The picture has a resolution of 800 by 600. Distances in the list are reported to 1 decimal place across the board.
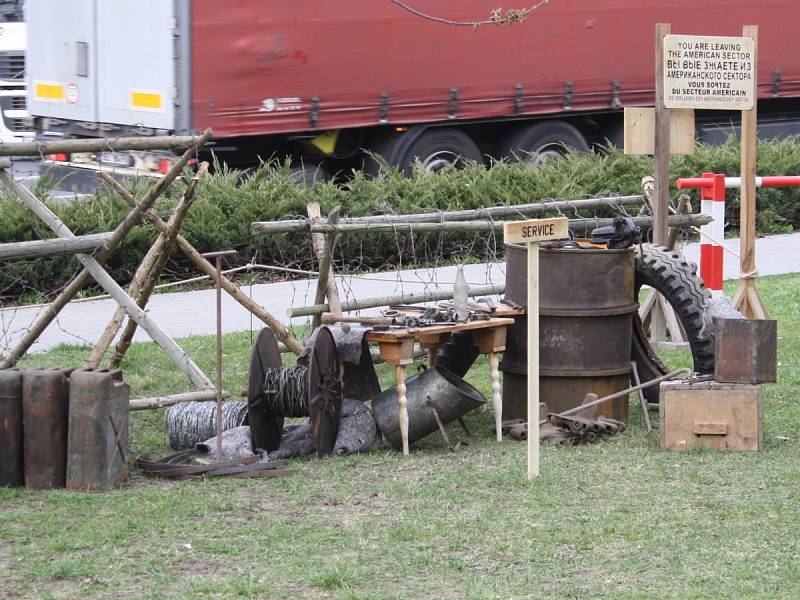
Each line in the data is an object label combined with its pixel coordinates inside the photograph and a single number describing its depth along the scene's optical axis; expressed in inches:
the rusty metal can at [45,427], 511.2
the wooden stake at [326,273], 637.3
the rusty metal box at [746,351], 560.7
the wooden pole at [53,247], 561.3
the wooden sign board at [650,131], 706.8
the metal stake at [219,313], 522.2
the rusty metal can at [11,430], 514.6
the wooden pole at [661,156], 695.1
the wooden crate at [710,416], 558.6
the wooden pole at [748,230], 731.4
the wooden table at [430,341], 559.8
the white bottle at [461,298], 581.0
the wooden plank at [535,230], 497.0
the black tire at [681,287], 629.6
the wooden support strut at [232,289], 606.9
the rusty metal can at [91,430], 506.9
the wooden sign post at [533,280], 498.9
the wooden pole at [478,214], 611.8
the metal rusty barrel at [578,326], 594.5
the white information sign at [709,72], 695.7
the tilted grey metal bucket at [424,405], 573.6
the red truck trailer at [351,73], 1130.0
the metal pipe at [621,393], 587.8
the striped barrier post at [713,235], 766.5
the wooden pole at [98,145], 552.7
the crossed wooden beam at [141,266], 570.6
